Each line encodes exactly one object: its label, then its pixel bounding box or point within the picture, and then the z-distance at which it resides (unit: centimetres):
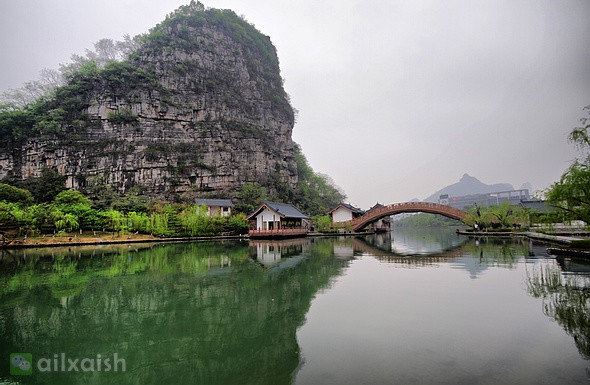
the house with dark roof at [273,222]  3859
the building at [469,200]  15788
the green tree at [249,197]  5012
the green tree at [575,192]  1352
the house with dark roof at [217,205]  4866
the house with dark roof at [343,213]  5172
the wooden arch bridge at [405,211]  4241
